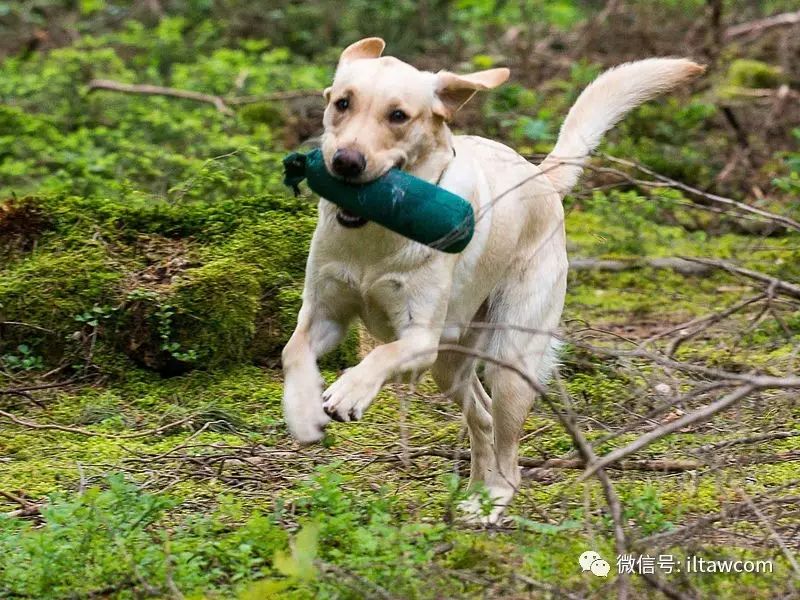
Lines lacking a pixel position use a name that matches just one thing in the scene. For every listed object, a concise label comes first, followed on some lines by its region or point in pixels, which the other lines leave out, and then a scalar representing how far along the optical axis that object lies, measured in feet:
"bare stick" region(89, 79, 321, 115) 37.73
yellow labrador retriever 15.19
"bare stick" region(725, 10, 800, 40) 43.29
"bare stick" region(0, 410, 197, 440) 19.19
